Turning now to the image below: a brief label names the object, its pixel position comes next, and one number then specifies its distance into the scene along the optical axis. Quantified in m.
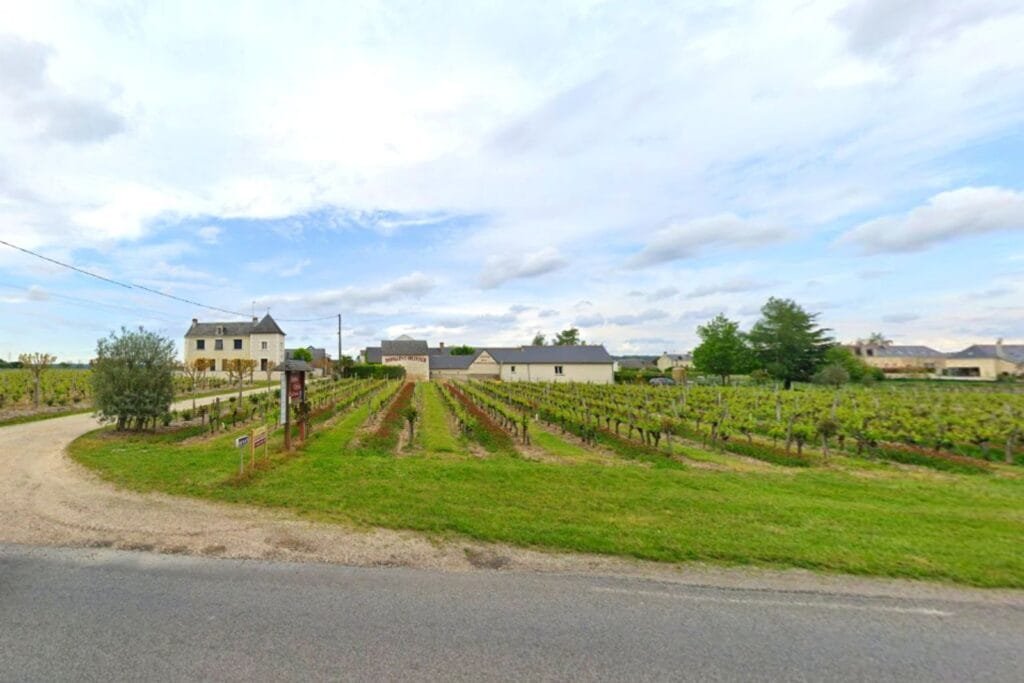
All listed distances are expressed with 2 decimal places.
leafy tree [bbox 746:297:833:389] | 58.88
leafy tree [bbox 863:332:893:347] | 95.99
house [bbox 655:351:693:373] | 105.64
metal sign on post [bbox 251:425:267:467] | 8.70
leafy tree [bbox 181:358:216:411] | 40.72
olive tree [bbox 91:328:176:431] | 13.71
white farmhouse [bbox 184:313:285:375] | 56.22
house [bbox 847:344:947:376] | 86.71
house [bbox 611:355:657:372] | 107.04
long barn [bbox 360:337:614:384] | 60.59
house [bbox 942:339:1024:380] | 78.44
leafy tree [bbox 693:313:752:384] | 60.97
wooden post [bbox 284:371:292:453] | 11.10
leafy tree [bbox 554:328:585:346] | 110.00
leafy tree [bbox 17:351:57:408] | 21.56
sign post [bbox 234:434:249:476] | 7.96
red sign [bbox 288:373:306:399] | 12.08
